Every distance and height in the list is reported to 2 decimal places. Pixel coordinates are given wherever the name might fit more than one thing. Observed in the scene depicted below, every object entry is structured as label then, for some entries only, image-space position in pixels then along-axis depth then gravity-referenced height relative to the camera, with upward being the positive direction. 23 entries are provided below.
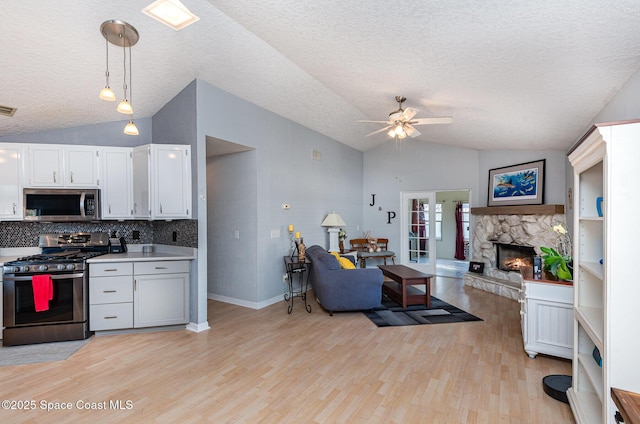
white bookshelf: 1.56 -0.25
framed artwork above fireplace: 5.43 +0.45
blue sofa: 4.40 -1.07
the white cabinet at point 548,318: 2.93 -1.04
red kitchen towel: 3.36 -0.86
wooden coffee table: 4.68 -1.26
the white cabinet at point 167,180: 3.86 +0.36
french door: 7.22 -0.49
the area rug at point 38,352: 3.07 -1.45
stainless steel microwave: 3.79 +0.07
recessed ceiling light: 1.93 +1.24
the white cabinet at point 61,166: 3.79 +0.54
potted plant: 3.02 -0.53
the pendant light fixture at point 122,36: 2.60 +1.53
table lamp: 6.14 -0.34
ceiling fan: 3.88 +1.11
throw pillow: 4.76 -0.82
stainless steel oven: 3.37 -0.99
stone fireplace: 5.29 -0.50
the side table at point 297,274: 4.80 -1.13
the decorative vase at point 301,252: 4.96 -0.68
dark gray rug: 4.17 -1.47
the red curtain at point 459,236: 9.50 -0.81
